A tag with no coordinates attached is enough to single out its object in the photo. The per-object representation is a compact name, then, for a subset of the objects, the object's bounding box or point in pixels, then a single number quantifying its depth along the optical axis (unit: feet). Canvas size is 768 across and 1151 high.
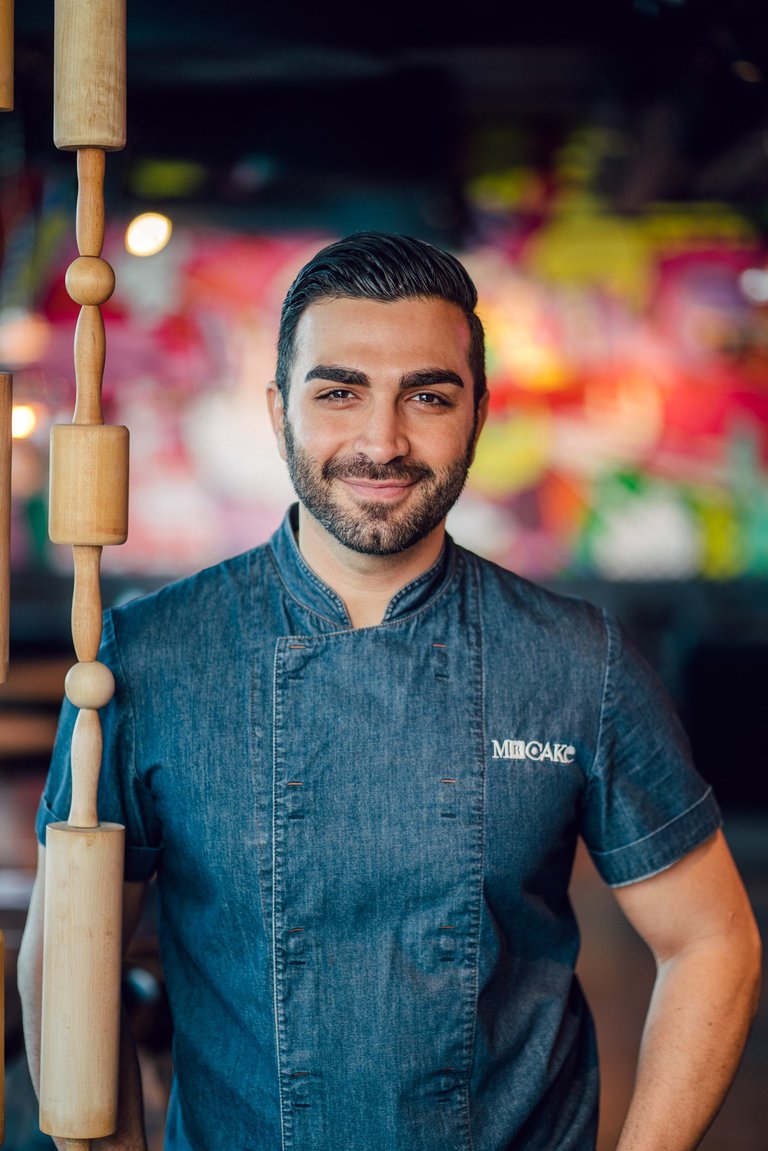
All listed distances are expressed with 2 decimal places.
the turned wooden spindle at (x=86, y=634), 3.77
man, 4.51
